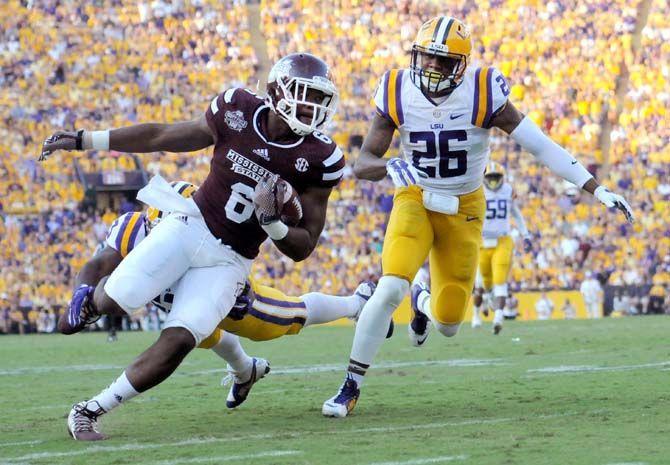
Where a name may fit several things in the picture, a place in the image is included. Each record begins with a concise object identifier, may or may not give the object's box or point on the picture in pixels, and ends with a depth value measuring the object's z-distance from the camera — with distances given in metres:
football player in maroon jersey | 9.02
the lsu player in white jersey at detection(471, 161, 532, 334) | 24.25
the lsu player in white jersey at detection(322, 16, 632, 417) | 10.89
